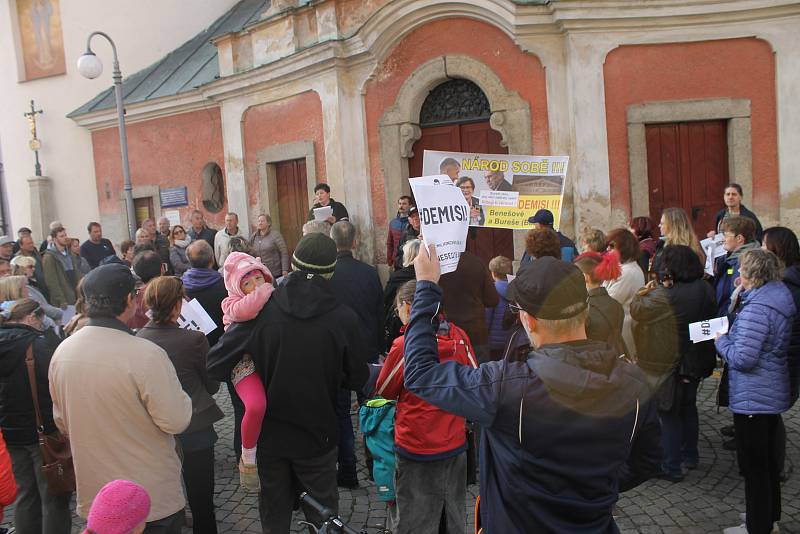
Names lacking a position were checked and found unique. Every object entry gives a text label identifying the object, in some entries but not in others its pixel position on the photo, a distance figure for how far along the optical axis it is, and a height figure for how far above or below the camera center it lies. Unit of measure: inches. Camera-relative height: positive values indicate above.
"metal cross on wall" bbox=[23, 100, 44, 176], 679.7 +98.3
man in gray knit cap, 133.1 -29.8
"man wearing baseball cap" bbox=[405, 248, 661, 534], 80.0 -24.8
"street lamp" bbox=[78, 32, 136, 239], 468.8 +100.0
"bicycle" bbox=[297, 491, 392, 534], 89.2 -40.5
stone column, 680.4 +29.7
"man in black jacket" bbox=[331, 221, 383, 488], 207.0 -24.1
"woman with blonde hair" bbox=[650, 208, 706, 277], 236.8 -12.5
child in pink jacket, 132.0 -28.3
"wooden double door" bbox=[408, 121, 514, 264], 401.7 +36.3
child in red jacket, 135.9 -48.1
